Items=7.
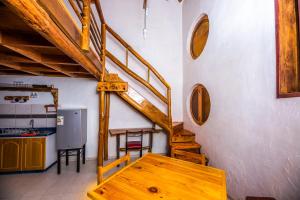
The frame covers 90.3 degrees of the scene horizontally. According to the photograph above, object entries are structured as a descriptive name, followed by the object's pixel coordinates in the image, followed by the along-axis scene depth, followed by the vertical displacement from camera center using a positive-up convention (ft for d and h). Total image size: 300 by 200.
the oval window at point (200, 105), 10.85 +0.04
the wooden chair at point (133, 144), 11.39 -2.99
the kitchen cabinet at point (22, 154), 9.86 -3.26
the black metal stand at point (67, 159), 9.95 -3.82
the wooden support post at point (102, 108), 9.73 -0.17
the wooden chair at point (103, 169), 4.66 -2.07
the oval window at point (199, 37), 11.41 +5.63
